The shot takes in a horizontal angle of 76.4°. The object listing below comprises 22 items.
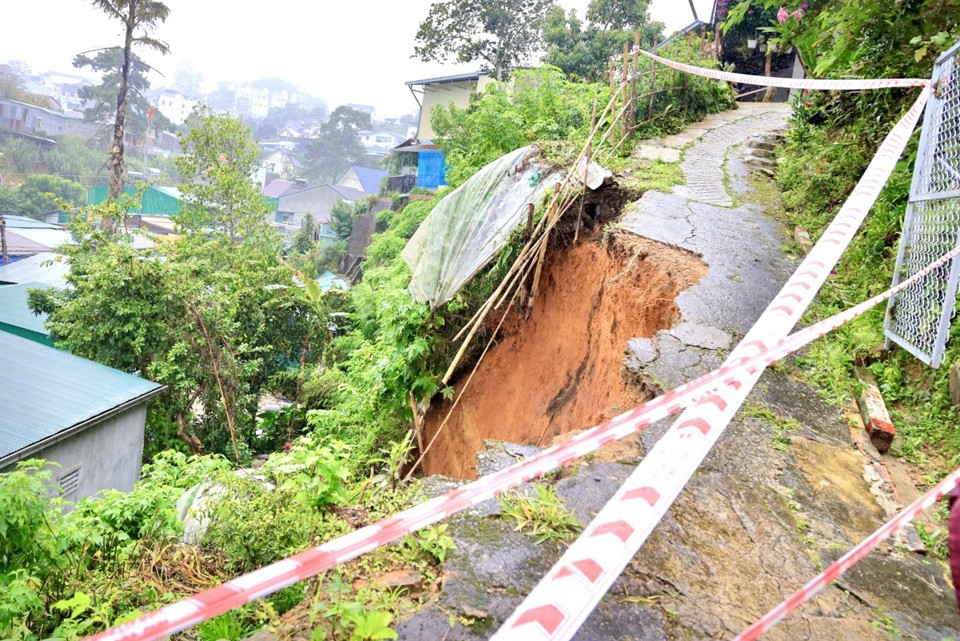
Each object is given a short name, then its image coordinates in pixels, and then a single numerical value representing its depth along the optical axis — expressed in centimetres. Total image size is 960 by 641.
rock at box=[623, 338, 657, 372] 388
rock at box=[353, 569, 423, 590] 218
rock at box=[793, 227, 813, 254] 577
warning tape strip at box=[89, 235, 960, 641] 108
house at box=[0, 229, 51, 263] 2752
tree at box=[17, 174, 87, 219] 4147
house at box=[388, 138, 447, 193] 2823
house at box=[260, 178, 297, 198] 5972
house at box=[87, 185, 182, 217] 4200
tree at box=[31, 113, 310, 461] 1085
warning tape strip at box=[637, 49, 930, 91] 439
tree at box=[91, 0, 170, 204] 2112
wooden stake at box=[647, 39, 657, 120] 947
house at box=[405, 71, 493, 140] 2788
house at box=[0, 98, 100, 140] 5241
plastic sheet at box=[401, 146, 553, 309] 580
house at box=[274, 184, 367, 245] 5347
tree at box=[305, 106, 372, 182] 6769
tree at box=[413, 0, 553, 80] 2505
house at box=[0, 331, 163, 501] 732
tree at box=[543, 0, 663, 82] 2162
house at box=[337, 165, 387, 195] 5609
